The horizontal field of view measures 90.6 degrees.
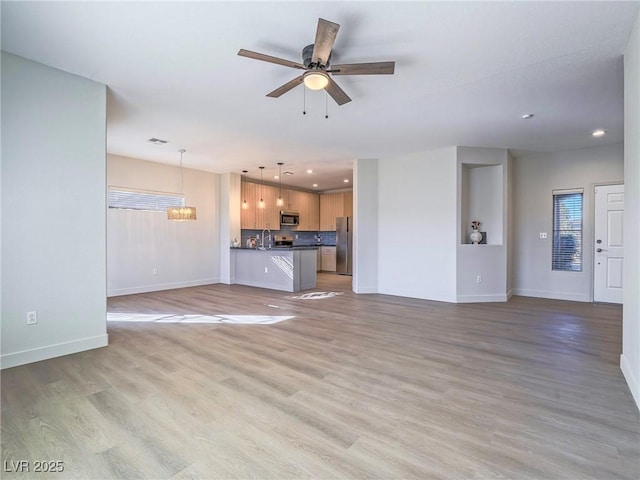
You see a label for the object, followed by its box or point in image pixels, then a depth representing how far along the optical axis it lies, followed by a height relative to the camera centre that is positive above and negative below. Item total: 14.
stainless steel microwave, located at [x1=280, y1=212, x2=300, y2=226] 9.62 +0.52
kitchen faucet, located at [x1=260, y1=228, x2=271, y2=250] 9.13 -0.13
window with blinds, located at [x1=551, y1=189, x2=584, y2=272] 5.94 +0.10
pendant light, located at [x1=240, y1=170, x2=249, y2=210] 8.11 +0.89
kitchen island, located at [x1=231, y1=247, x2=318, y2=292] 6.96 -0.76
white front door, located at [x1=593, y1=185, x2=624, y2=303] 5.54 -0.16
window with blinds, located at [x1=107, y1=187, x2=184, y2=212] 6.19 +0.75
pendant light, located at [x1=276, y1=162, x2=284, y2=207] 7.08 +1.56
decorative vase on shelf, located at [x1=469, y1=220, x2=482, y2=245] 5.84 +0.02
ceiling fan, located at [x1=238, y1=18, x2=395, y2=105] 2.30 +1.32
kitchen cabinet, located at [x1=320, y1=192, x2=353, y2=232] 10.13 +0.90
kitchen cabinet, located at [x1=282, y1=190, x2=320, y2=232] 9.88 +0.93
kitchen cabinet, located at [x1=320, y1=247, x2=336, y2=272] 10.45 -0.77
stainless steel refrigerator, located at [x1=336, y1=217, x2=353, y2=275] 9.73 -0.28
